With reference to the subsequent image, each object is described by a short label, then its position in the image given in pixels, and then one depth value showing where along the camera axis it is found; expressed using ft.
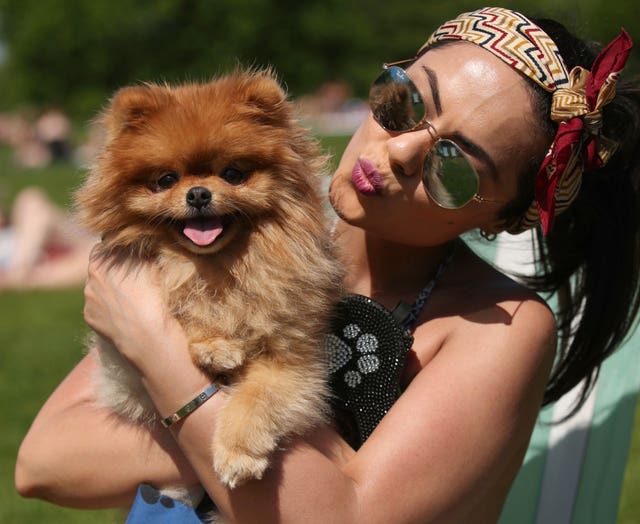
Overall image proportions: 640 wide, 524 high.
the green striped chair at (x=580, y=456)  5.04
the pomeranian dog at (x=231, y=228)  3.90
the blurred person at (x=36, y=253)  25.78
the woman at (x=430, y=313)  3.88
